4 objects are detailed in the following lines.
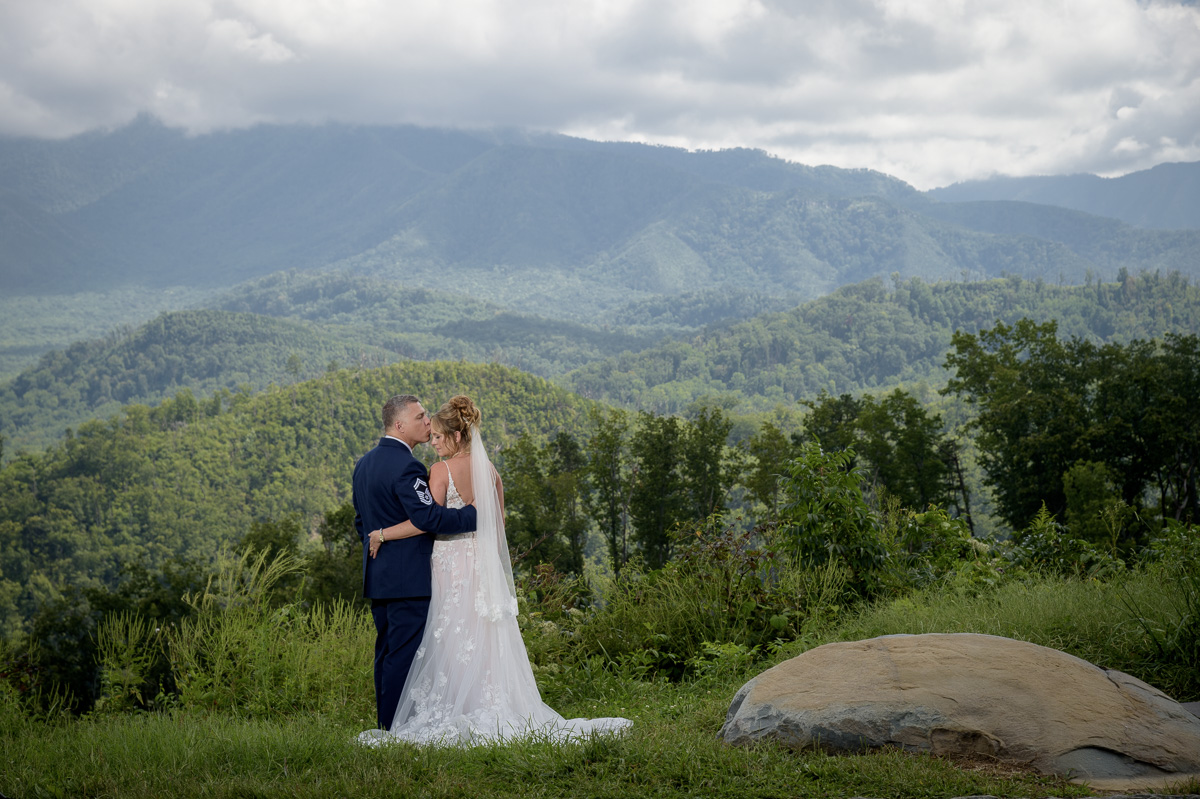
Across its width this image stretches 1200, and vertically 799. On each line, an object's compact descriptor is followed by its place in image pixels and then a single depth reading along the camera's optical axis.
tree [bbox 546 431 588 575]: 43.19
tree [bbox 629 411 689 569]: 43.59
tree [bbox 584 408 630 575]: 46.09
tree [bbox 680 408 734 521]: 44.28
